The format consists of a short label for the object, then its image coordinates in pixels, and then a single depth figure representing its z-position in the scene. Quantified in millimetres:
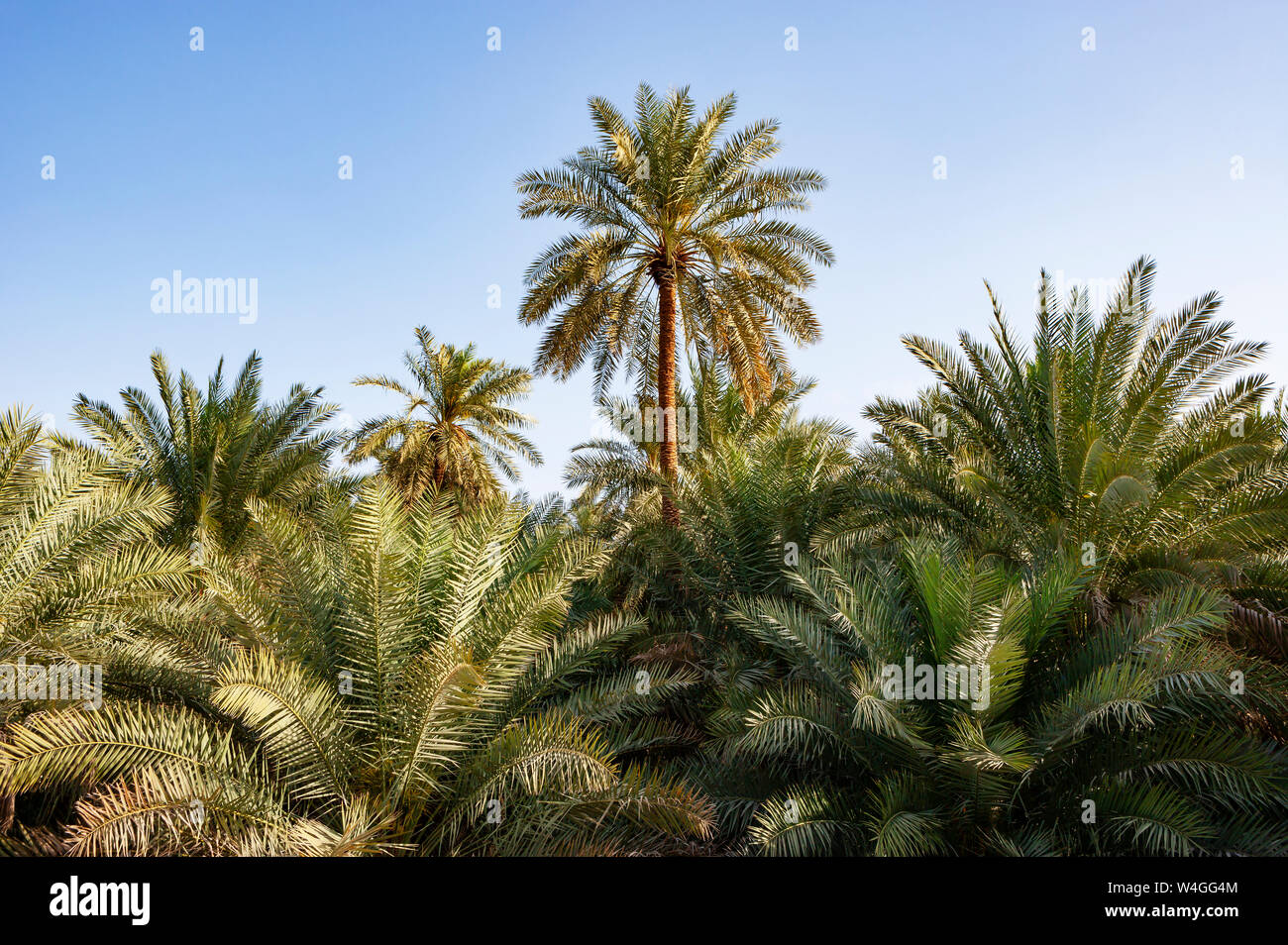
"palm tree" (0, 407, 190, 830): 5992
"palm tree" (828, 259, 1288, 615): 7316
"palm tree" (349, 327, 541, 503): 19984
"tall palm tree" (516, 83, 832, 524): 13734
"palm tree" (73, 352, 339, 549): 12227
